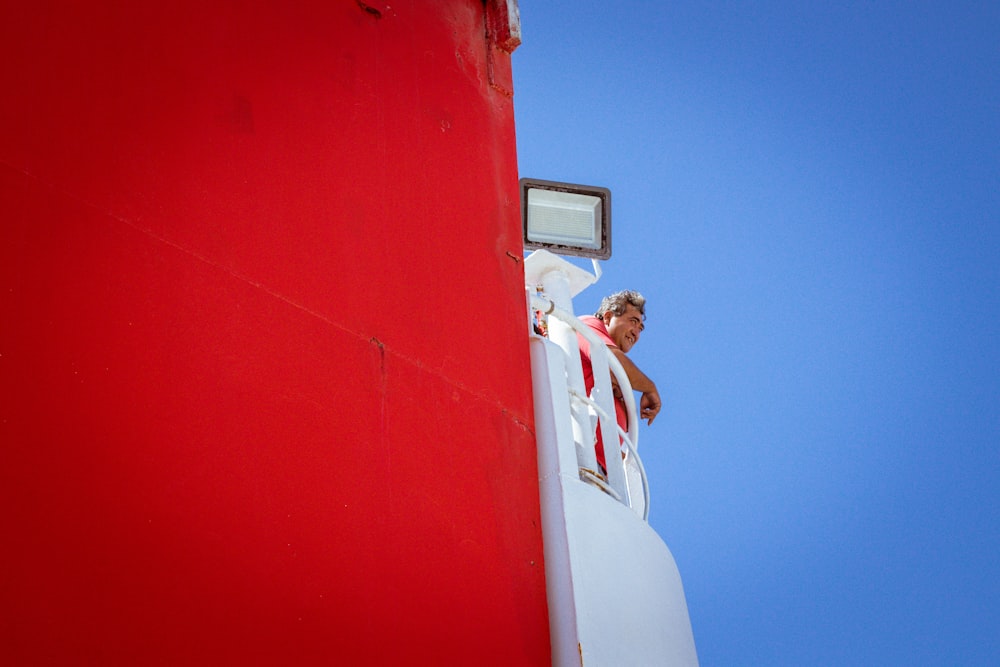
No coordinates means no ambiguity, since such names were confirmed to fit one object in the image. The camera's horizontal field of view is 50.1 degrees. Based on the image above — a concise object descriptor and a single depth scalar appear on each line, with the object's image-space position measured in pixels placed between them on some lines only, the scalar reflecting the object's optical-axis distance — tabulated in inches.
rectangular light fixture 214.1
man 225.3
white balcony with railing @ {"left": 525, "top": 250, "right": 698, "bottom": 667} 149.0
